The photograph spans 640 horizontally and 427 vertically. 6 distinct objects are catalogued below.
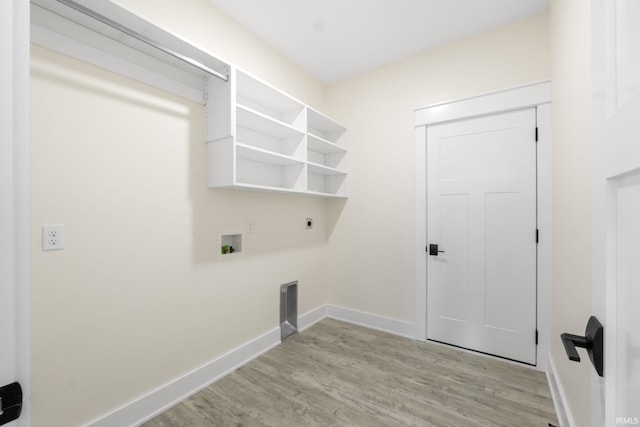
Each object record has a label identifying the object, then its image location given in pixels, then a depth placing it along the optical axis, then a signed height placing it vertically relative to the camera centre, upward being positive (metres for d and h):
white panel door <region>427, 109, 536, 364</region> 2.25 -0.17
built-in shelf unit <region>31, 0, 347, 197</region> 1.38 +0.88
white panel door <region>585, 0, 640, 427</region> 0.43 +0.02
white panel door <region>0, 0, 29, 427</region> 0.52 +0.03
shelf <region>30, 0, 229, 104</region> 1.32 +0.96
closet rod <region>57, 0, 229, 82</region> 1.26 +0.95
